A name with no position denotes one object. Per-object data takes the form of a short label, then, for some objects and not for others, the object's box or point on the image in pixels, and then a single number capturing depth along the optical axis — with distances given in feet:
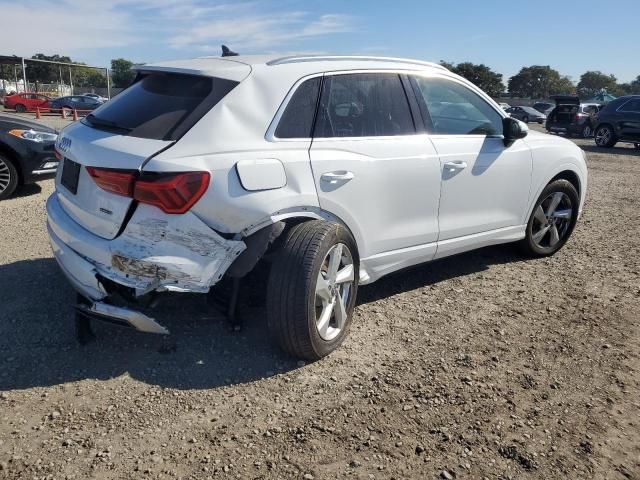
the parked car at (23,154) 22.09
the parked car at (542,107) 129.41
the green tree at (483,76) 244.46
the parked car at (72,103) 105.29
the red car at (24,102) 103.45
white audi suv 9.23
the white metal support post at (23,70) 87.80
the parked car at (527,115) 114.21
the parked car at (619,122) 53.42
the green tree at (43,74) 201.48
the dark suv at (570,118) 67.97
